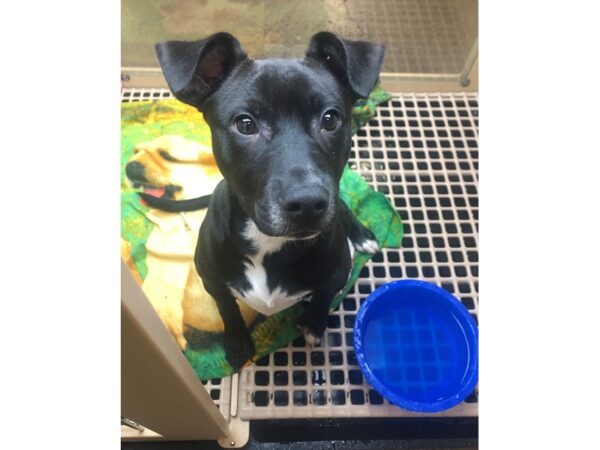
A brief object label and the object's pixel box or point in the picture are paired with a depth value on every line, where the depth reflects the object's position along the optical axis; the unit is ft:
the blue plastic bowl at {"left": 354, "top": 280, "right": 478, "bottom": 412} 2.04
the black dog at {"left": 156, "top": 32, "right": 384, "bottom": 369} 1.38
